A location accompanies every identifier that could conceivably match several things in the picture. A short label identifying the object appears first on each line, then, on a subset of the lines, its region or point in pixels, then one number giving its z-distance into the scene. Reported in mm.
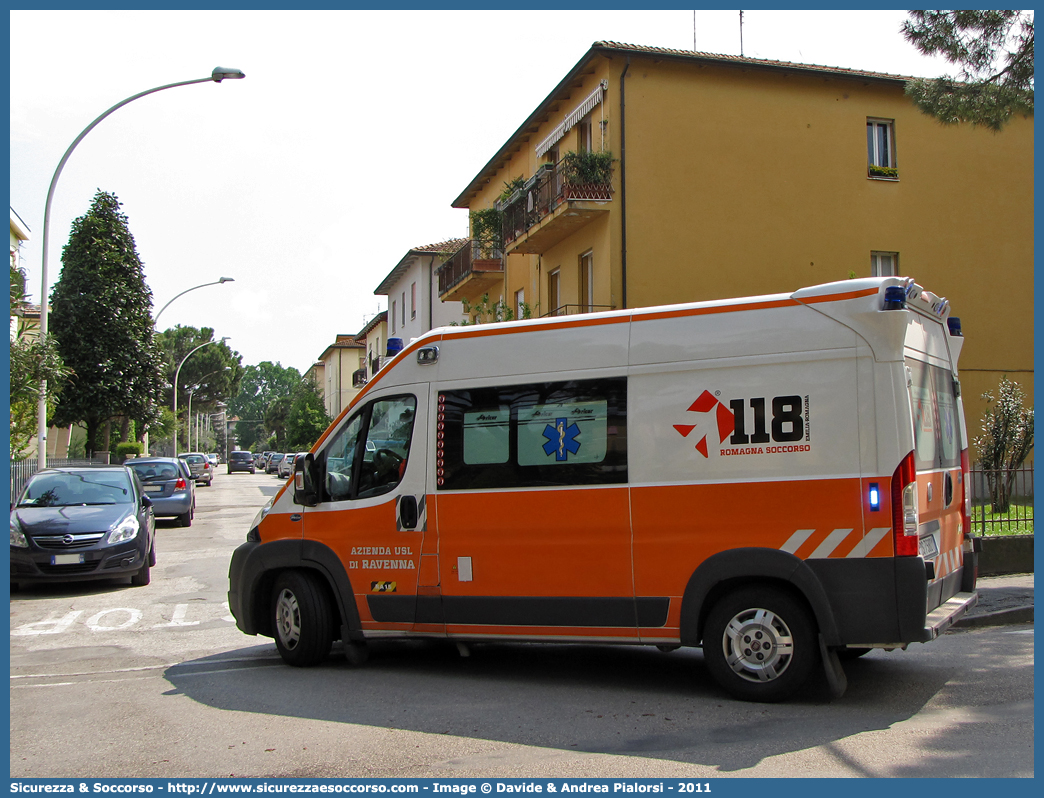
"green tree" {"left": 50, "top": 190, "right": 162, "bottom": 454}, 30891
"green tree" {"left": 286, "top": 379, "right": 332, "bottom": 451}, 77312
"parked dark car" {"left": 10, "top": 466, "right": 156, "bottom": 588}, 11523
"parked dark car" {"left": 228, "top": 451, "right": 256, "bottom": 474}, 78125
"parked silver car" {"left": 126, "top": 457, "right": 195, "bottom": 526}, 21391
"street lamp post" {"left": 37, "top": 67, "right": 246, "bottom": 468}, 16281
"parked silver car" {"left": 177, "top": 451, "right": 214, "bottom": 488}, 46250
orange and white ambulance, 5629
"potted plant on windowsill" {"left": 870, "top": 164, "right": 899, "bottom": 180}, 21859
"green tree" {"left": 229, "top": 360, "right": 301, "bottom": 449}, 167750
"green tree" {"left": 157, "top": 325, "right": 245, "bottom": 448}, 86125
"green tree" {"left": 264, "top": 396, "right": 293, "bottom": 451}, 121181
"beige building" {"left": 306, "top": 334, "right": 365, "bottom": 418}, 77375
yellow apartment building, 20188
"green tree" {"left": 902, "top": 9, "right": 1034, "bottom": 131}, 10938
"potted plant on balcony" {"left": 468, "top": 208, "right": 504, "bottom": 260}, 26234
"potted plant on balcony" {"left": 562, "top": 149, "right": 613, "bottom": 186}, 19812
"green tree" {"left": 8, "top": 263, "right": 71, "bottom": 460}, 15383
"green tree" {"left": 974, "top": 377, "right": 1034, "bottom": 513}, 15047
